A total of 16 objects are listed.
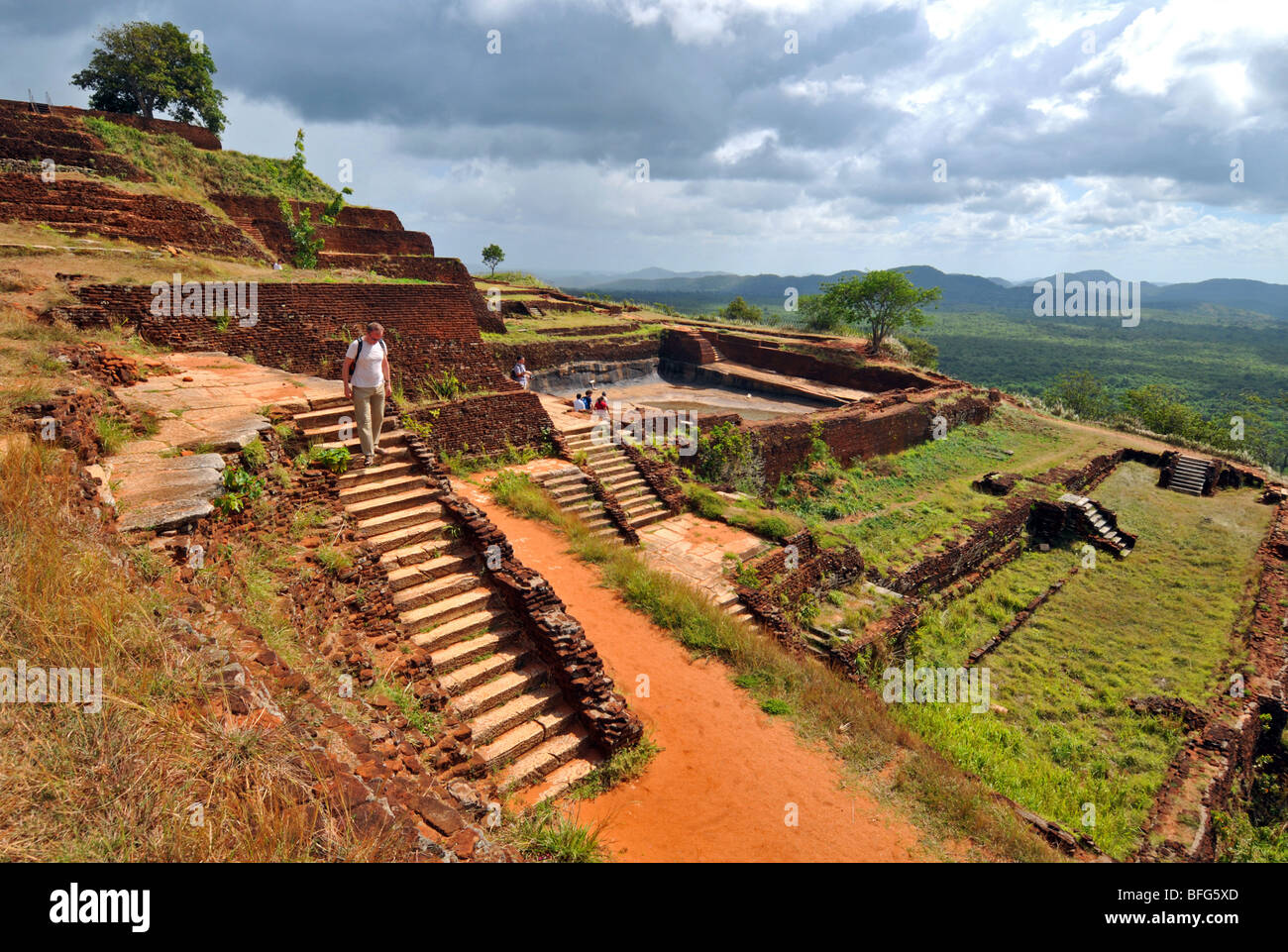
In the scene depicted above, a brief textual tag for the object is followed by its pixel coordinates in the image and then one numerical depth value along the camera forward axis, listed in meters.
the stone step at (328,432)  7.12
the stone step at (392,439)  7.68
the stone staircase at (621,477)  11.68
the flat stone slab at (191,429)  4.82
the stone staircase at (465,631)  5.25
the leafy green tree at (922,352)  41.00
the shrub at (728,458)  14.25
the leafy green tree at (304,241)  20.31
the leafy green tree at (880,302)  28.25
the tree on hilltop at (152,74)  24.75
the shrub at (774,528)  10.97
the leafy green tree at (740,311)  43.70
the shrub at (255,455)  5.84
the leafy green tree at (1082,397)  39.97
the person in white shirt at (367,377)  6.78
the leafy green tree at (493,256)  49.59
